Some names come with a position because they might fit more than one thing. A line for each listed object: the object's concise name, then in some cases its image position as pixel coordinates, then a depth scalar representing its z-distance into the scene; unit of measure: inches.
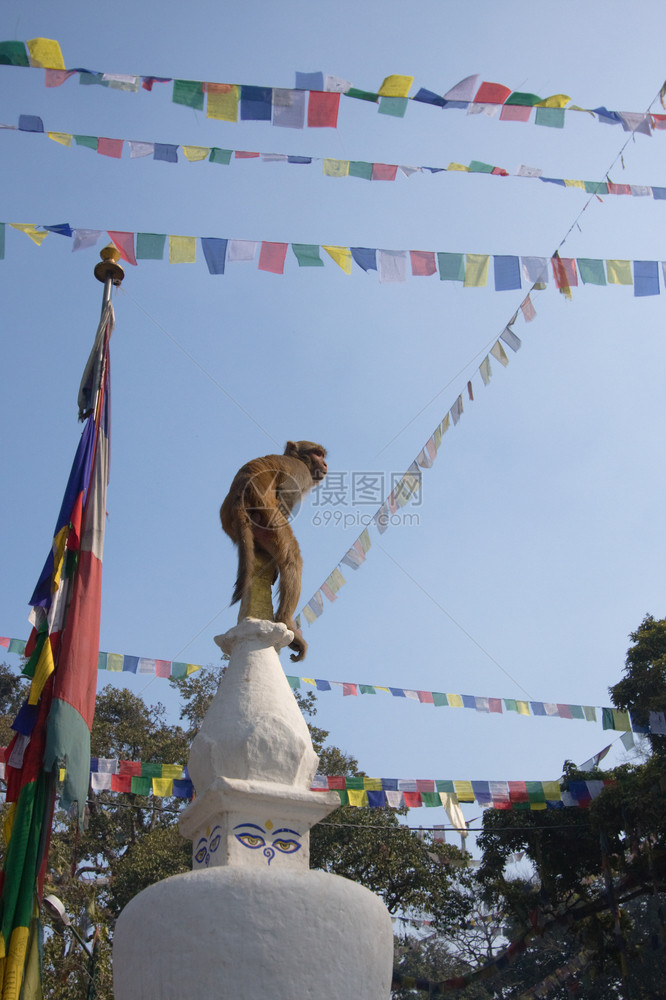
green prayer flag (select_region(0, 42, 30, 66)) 205.9
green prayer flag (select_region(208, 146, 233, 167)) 247.0
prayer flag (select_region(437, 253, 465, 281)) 265.9
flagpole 234.4
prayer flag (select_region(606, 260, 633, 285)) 268.2
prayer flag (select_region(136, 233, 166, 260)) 253.0
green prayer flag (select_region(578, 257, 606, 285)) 269.6
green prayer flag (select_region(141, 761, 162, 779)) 377.1
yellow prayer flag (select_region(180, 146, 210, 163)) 246.8
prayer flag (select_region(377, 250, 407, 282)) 265.0
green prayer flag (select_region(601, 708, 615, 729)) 438.6
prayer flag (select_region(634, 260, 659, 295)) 266.1
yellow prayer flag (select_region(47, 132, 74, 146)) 237.1
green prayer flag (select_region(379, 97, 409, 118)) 230.1
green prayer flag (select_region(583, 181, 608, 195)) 257.9
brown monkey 187.9
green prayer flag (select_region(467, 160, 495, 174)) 252.4
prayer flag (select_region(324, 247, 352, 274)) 262.2
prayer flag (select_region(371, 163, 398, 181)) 257.1
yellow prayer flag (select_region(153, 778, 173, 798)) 374.7
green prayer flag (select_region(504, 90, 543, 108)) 238.2
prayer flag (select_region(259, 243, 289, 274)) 260.2
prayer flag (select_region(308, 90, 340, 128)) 228.7
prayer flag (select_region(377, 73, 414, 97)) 226.2
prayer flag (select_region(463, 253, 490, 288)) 267.1
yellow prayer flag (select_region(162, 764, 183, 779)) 380.2
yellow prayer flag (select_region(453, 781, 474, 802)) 420.8
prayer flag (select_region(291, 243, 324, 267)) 260.4
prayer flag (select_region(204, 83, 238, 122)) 226.5
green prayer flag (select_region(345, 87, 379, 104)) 228.5
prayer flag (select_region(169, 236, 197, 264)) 254.8
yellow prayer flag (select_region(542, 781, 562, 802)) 434.3
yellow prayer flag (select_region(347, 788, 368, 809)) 402.3
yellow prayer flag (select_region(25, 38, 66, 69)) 208.2
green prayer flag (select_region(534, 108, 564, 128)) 240.2
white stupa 134.4
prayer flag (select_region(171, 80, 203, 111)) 225.9
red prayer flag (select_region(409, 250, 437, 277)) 265.6
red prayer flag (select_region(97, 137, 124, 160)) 245.1
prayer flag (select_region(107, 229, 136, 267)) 251.3
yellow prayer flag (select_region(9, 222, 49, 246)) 245.0
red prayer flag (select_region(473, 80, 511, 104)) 233.3
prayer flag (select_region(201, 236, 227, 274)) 257.4
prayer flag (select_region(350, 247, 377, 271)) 264.8
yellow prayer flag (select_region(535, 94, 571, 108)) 238.7
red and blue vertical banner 170.7
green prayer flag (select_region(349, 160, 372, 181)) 255.6
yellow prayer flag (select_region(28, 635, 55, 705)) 188.5
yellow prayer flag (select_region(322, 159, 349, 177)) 253.8
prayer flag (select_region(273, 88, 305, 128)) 228.2
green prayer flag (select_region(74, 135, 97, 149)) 241.0
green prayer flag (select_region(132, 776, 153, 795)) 373.4
